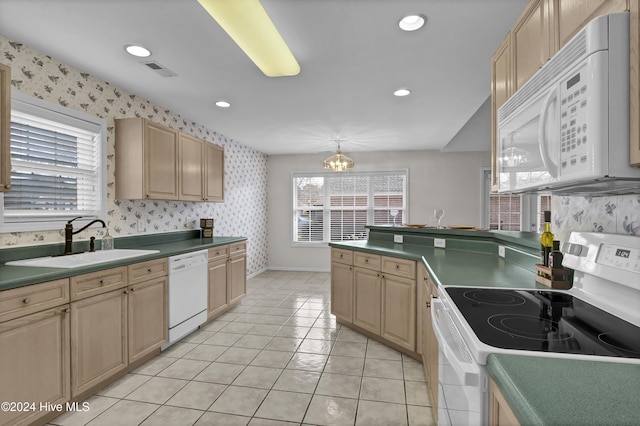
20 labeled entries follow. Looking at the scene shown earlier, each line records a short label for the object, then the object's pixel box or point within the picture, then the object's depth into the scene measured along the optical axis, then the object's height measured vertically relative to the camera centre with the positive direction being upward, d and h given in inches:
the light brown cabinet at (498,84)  70.2 +30.0
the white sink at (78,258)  88.4 -14.8
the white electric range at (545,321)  35.4 -15.5
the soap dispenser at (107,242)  113.3 -11.2
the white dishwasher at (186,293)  117.7 -32.6
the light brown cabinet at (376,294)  108.3 -32.4
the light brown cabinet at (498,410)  28.5 -19.5
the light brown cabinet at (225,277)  143.2 -32.4
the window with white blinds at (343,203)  256.8 +6.7
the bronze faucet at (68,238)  101.1 -8.6
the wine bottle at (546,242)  67.1 -6.6
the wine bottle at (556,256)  62.1 -9.0
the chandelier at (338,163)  198.7 +30.8
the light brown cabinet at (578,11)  37.1 +26.7
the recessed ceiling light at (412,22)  79.0 +48.6
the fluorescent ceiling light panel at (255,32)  66.7 +43.4
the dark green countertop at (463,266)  69.2 -15.3
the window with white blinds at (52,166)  93.8 +15.0
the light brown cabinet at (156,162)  121.9 +20.5
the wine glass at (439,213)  141.5 -0.9
